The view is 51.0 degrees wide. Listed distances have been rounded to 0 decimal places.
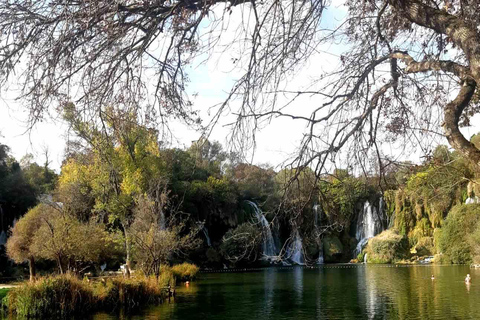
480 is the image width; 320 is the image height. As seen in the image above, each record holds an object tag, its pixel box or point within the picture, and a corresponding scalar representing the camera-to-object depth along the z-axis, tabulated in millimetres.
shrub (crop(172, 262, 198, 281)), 30656
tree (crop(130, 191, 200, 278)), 24797
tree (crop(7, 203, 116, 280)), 22703
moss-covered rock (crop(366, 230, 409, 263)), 44375
